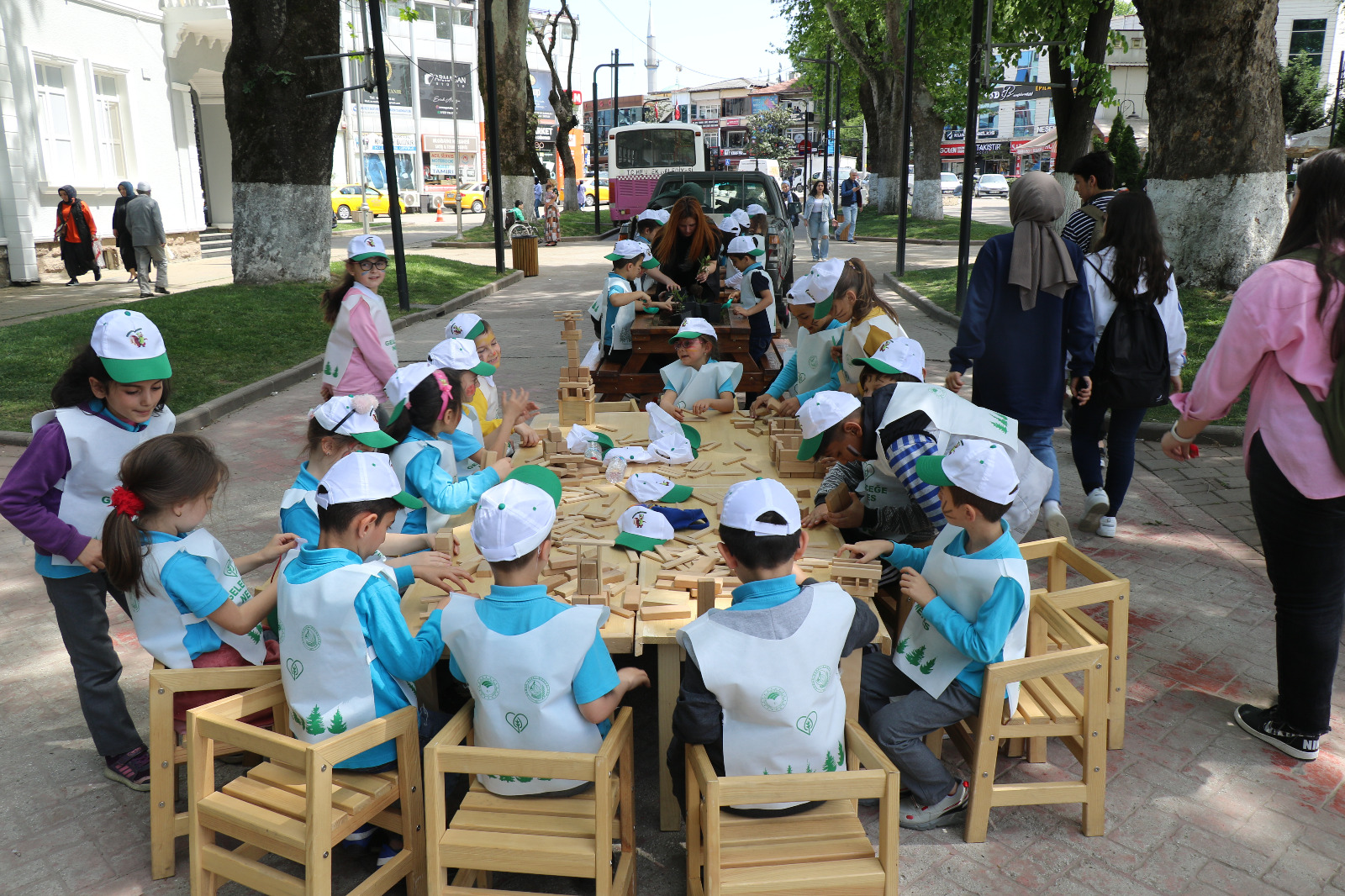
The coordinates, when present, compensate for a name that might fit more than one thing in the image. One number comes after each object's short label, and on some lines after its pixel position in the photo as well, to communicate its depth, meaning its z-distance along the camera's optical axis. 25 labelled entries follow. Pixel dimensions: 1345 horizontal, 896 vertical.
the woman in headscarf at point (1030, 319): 5.41
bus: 27.12
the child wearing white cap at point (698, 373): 6.32
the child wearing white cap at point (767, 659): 2.78
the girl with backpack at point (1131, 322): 5.65
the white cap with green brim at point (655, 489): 4.47
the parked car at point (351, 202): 42.72
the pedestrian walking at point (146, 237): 15.79
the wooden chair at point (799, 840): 2.56
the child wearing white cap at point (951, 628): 3.16
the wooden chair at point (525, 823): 2.64
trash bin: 21.31
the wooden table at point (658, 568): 3.26
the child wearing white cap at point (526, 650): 2.83
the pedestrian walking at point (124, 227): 16.52
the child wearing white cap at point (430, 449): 4.11
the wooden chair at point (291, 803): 2.70
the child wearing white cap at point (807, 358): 5.89
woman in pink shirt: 3.47
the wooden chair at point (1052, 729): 3.21
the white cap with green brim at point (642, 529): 3.96
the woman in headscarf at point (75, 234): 16.80
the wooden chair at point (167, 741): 3.13
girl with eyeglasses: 6.18
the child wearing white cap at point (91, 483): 3.42
